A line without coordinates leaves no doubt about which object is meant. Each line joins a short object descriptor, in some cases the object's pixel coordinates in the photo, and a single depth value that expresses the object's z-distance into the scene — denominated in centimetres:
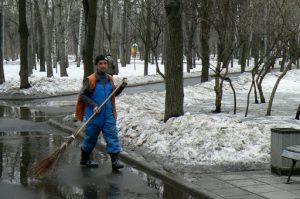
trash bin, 764
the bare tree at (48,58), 3518
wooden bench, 691
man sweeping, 812
